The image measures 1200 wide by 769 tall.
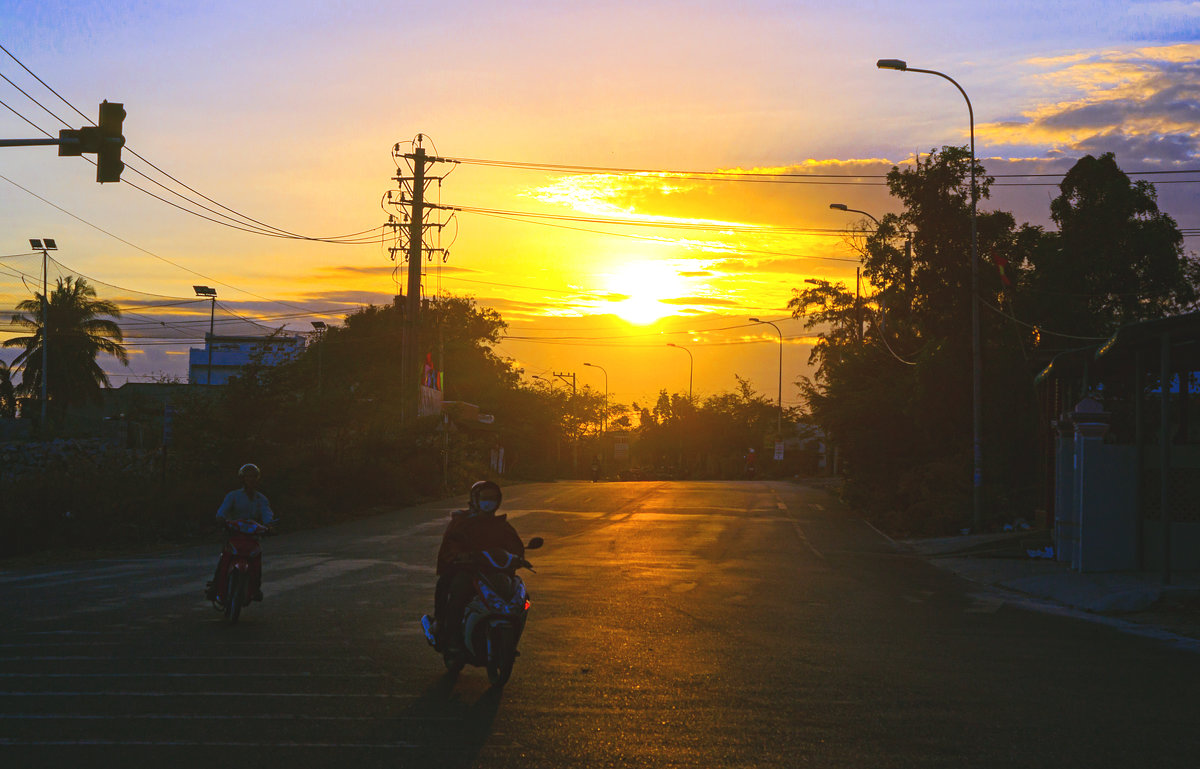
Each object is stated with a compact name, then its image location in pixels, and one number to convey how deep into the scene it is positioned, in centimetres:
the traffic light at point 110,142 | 1662
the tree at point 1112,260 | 3675
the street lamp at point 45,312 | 5862
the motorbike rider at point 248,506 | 1248
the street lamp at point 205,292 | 7950
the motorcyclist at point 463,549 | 905
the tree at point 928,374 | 3262
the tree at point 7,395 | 5959
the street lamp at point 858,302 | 5391
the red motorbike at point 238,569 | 1198
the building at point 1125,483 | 1819
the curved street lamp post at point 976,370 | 2750
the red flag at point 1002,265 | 3045
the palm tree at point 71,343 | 6038
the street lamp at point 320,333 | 7794
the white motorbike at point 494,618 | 862
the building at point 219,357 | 8188
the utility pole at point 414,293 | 4081
